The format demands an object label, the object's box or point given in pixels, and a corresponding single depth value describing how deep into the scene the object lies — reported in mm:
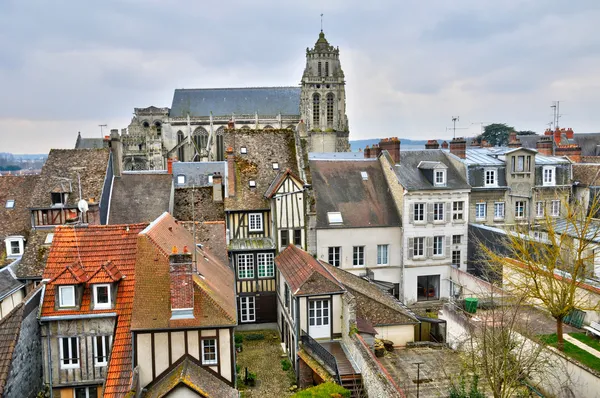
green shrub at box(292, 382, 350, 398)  12925
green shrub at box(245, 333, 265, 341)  21578
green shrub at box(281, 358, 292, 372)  18203
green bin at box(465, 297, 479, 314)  19766
